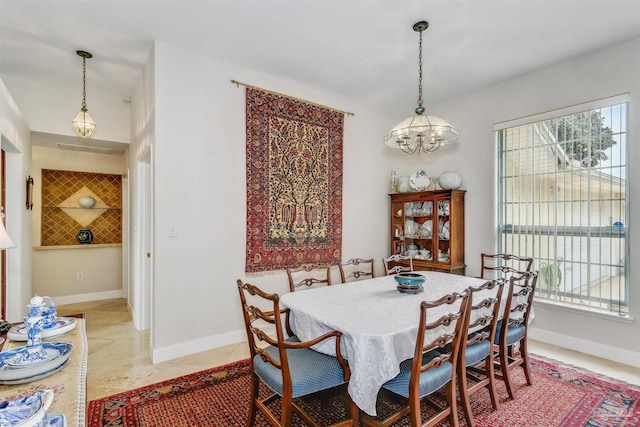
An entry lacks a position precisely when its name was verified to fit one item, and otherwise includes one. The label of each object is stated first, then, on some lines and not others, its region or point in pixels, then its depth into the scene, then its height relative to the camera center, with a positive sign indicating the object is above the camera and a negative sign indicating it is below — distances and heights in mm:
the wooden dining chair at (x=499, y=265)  3600 -583
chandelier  2545 +649
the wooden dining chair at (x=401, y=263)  4305 -662
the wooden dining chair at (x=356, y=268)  4178 -712
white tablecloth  1541 -571
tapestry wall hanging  3432 +351
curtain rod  3333 +1298
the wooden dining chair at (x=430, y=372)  1543 -817
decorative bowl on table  2332 -475
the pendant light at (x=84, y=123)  3293 +918
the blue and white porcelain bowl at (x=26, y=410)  858 -546
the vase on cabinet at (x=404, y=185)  4418 +381
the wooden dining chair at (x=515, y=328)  2169 -811
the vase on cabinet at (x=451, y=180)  3922 +392
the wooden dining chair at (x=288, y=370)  1562 -806
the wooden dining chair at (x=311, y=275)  3750 -723
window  2936 +122
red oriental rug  2002 -1261
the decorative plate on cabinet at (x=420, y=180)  4207 +422
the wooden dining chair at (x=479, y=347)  1849 -821
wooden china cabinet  3873 -200
